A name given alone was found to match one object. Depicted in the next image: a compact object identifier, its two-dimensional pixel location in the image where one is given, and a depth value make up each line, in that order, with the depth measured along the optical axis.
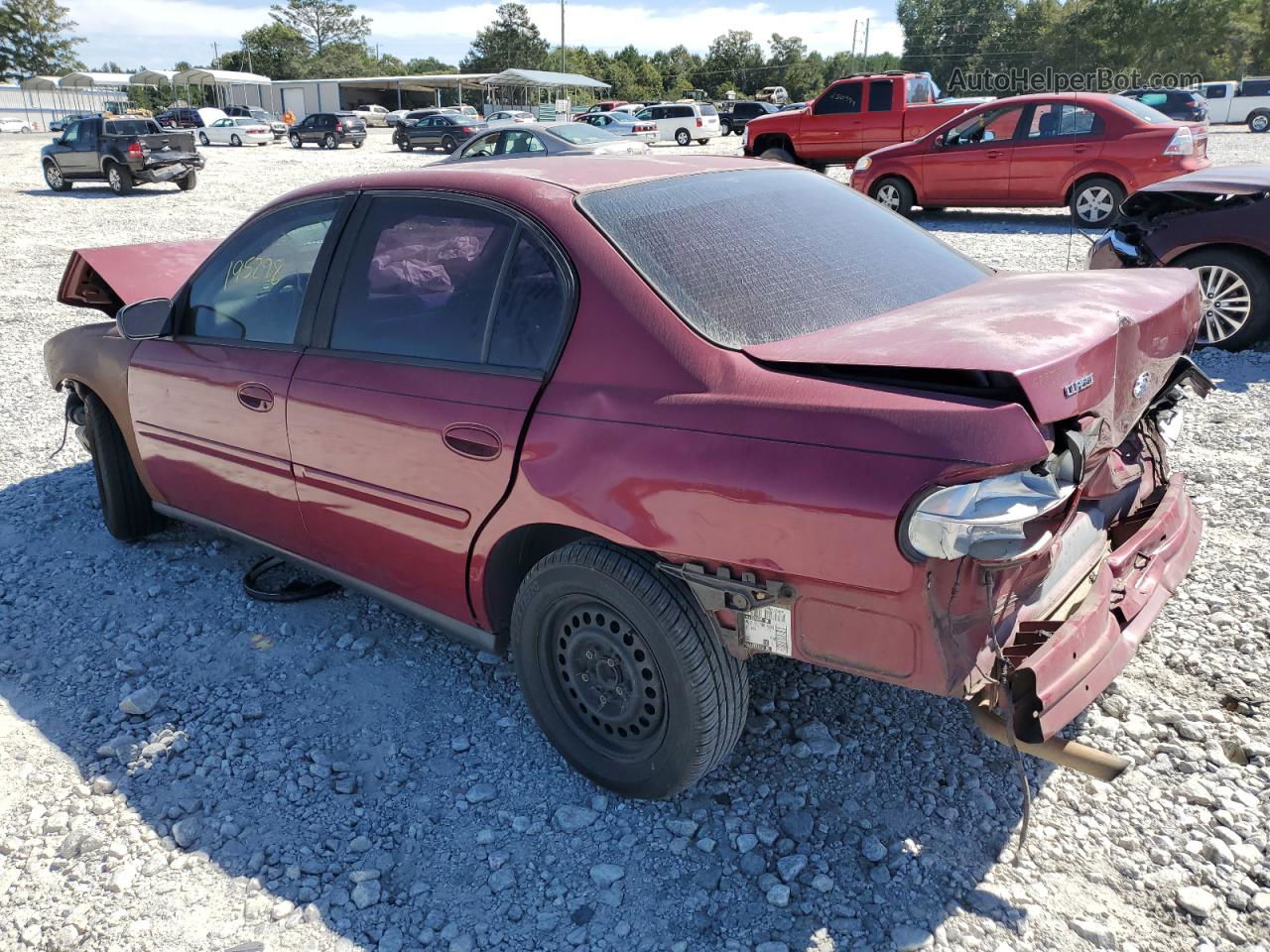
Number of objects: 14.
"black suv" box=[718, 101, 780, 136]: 39.11
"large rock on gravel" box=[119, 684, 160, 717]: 3.23
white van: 36.66
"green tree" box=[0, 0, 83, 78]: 79.09
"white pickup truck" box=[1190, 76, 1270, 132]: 33.69
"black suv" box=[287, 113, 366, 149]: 39.50
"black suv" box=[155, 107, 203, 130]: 46.25
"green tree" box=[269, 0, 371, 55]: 101.69
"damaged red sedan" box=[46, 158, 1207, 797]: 2.08
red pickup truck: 17.05
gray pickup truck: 20.70
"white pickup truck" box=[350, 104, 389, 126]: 59.53
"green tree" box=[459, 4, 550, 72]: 85.19
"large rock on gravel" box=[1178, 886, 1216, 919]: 2.29
